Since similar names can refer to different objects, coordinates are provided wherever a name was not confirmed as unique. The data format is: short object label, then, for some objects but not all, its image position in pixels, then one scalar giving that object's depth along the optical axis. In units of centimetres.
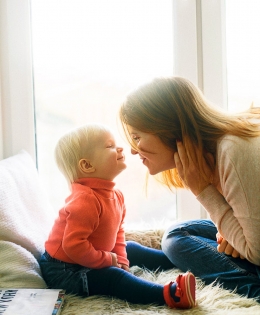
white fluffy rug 118
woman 122
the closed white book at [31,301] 115
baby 127
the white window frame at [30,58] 188
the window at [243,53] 191
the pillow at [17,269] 132
